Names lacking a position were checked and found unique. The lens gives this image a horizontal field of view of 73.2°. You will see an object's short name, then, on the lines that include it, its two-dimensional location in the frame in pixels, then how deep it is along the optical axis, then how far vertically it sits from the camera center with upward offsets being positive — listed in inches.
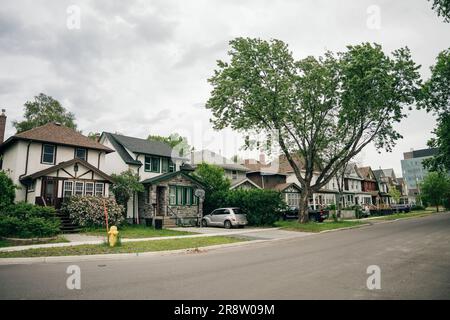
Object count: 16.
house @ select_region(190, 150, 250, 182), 1592.0 +249.4
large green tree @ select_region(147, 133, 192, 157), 2078.0 +495.1
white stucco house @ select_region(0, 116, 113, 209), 855.1 +139.5
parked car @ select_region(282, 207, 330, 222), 1260.5 -38.4
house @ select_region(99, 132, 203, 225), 1064.2 +110.0
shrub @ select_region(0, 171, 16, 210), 629.4 +50.7
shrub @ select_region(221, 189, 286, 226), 1019.3 +3.1
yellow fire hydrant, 512.1 -41.0
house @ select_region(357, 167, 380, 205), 2539.9 +154.2
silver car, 950.5 -32.0
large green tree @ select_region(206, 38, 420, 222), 919.7 +348.9
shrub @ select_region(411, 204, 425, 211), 2474.2 -53.3
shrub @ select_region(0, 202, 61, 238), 580.1 -17.8
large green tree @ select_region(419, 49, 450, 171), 1025.5 +347.8
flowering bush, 806.5 +4.5
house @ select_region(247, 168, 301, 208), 1701.5 +133.3
